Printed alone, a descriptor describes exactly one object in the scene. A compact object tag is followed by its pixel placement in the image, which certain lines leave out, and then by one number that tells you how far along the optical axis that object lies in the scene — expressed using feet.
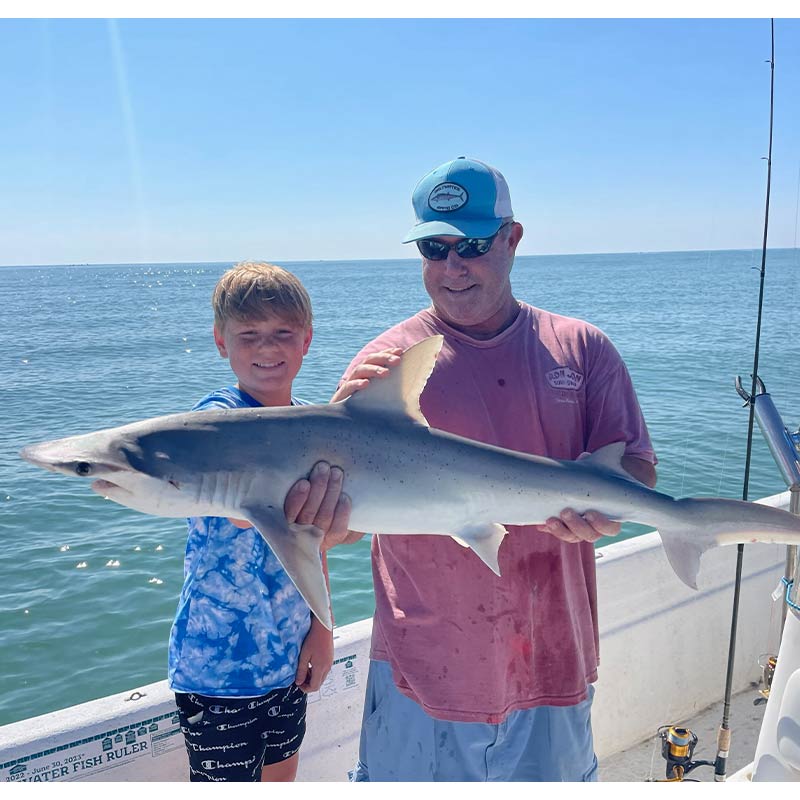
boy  7.74
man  7.69
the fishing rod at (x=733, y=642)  11.35
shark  6.39
